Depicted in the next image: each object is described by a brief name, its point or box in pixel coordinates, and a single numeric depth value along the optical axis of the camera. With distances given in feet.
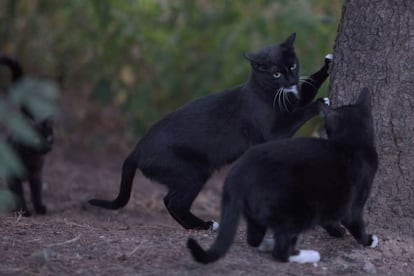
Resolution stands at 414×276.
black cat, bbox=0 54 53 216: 43.29
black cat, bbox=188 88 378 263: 24.40
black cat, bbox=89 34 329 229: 32.48
